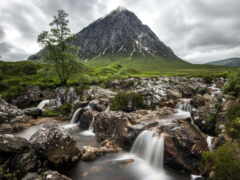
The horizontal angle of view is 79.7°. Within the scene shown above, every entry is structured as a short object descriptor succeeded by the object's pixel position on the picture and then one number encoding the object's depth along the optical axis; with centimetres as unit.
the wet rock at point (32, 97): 2869
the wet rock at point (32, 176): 784
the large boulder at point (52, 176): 749
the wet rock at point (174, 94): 2540
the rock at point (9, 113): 2023
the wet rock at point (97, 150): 1175
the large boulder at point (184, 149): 1003
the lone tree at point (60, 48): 2878
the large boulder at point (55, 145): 1025
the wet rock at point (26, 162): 892
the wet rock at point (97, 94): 2659
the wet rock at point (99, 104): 2180
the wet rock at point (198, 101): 1813
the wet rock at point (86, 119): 1936
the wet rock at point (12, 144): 928
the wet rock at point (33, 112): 2400
